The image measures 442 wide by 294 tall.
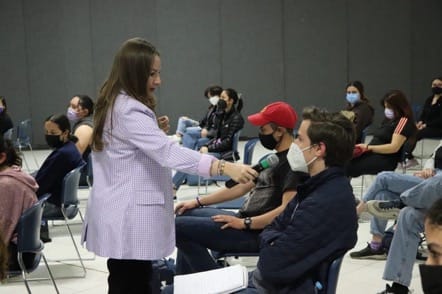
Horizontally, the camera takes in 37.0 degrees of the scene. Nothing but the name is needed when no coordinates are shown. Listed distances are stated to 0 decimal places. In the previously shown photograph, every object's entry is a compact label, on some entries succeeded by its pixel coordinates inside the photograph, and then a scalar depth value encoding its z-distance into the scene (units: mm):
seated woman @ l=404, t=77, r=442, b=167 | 8781
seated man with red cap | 3496
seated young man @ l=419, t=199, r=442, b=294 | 1501
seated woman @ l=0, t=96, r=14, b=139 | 9145
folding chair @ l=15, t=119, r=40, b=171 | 9873
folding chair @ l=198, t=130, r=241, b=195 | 7480
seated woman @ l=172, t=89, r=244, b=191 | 7402
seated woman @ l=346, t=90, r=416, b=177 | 5902
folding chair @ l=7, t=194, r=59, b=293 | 3490
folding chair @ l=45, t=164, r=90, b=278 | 4828
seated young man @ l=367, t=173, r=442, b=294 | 3779
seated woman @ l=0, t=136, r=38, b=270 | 3646
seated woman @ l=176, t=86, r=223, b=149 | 8336
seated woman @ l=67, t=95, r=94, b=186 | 5980
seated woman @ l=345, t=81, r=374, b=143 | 7162
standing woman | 2717
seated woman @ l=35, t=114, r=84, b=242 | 4902
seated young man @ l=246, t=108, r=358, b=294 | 2611
